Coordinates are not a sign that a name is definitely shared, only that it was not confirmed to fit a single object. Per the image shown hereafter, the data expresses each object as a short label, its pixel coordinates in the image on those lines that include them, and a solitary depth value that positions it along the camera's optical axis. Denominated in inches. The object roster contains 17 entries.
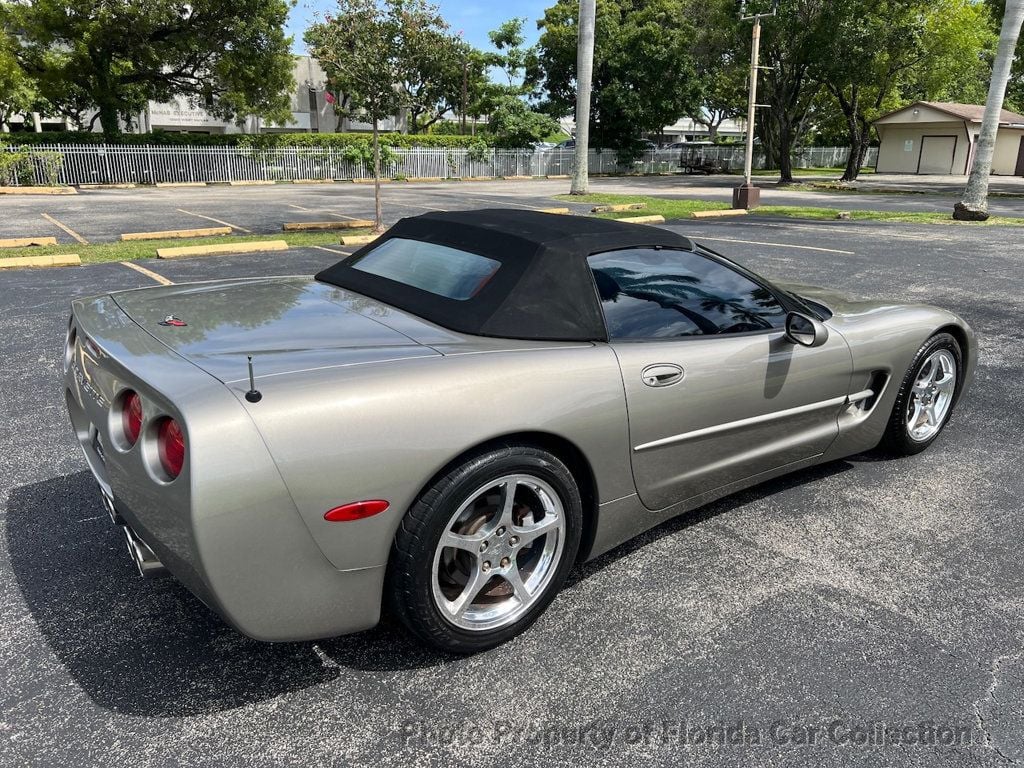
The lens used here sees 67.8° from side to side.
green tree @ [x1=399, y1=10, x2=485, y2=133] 1627.7
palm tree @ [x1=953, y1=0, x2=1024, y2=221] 611.6
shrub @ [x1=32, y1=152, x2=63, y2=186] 968.3
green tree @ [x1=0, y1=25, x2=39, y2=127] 928.9
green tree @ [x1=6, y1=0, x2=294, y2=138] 1008.2
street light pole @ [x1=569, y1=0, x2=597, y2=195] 791.7
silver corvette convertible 81.7
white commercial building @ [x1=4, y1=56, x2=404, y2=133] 1950.1
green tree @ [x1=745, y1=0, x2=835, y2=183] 1132.5
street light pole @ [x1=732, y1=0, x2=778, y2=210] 784.3
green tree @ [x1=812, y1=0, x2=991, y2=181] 1090.7
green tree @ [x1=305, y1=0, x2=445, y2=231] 517.0
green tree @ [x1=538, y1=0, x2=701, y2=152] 1630.2
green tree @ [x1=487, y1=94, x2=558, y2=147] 1518.2
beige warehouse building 1774.1
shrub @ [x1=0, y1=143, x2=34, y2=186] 898.7
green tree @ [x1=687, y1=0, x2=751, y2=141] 1222.9
